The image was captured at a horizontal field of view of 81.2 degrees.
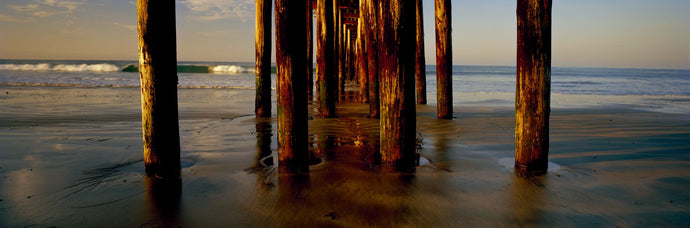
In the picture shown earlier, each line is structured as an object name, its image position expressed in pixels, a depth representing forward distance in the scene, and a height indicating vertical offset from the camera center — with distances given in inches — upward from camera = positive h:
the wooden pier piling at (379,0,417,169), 119.2 +3.5
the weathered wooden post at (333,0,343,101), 437.7 +65.7
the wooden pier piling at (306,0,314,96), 362.0 +48.5
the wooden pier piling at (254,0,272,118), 247.8 +21.1
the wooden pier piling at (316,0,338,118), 271.1 +22.7
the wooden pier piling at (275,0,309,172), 121.0 +1.7
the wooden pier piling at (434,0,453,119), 237.3 +18.6
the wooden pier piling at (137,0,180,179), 110.3 +3.2
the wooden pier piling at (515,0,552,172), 119.0 +2.5
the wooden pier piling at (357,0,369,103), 361.7 +17.7
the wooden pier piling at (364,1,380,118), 268.8 -1.2
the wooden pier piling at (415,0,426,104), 272.8 +22.0
